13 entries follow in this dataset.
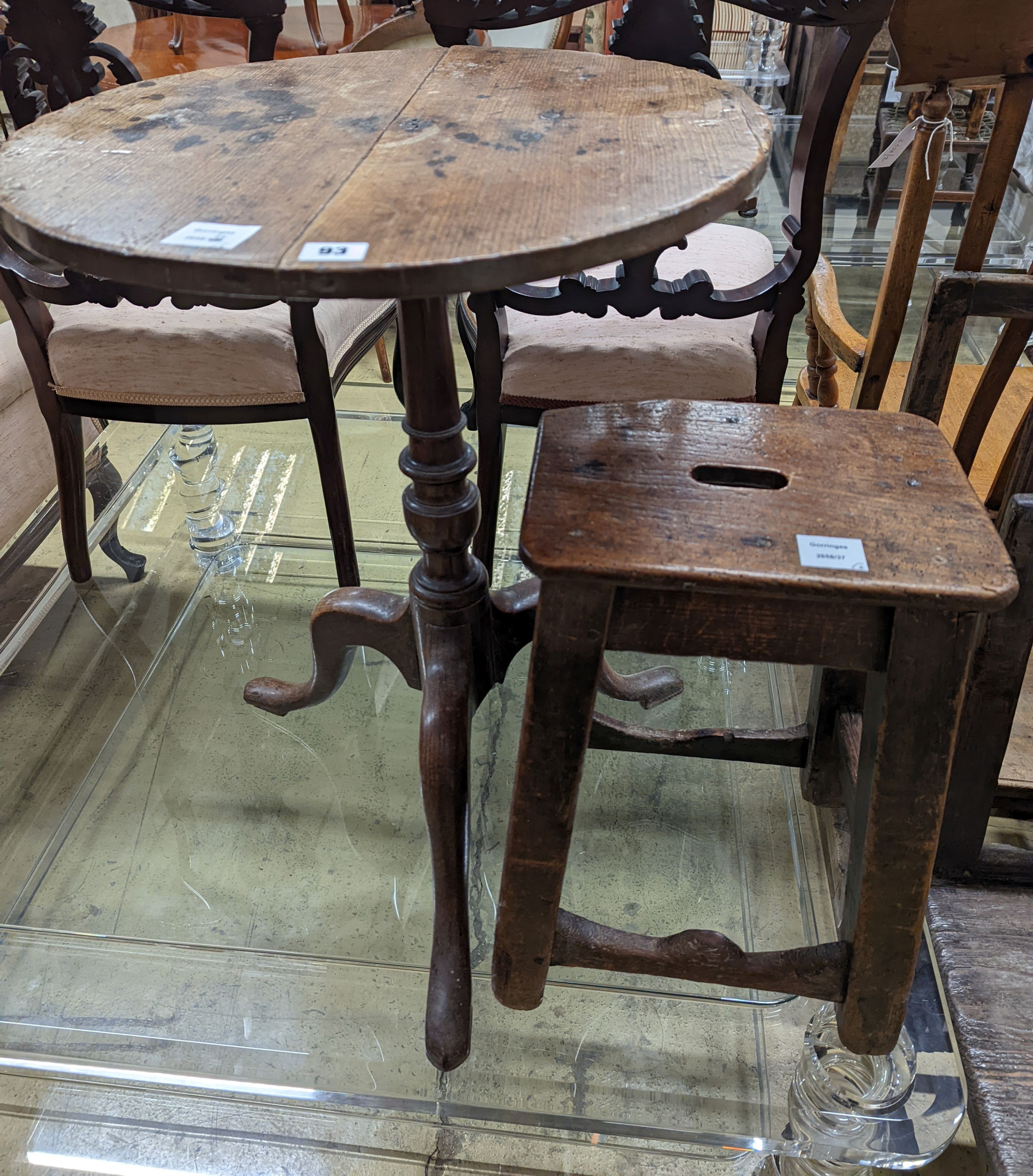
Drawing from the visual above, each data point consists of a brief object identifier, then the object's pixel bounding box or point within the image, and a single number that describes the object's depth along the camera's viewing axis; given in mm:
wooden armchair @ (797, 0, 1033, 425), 1161
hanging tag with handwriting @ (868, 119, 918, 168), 1271
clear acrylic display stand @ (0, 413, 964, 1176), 1060
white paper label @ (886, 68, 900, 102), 2988
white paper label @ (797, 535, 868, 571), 725
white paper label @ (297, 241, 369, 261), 656
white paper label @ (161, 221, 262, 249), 677
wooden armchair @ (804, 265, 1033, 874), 965
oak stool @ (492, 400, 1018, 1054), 731
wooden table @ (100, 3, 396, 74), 3084
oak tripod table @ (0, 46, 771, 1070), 681
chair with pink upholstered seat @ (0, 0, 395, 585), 1287
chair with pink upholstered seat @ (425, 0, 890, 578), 1180
